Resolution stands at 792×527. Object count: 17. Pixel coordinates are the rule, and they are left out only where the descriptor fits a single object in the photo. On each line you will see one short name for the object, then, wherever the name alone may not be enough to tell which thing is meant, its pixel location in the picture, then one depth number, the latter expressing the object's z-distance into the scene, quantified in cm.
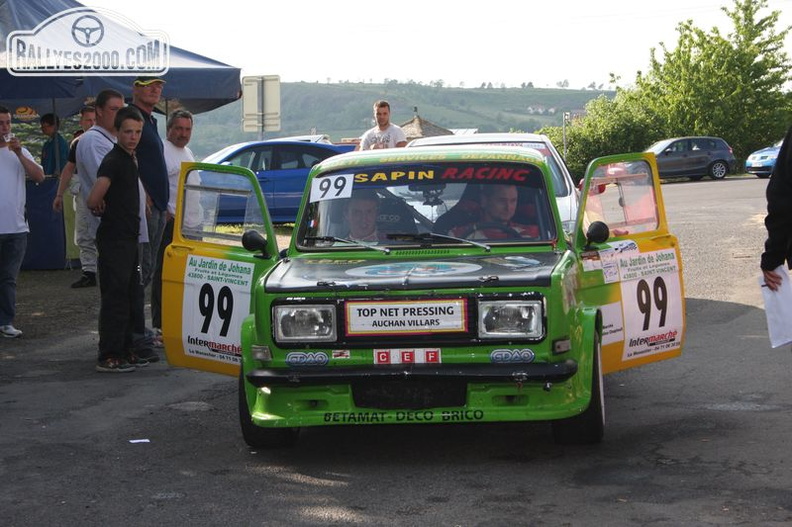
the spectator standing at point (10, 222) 1135
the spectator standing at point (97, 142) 1005
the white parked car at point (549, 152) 1175
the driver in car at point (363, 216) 739
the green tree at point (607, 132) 5503
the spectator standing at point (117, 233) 944
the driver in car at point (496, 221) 732
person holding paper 533
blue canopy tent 1534
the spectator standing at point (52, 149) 1698
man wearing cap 1021
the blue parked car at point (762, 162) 4025
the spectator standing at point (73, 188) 1236
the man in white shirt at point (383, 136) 1466
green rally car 625
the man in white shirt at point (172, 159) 1065
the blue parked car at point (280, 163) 2431
